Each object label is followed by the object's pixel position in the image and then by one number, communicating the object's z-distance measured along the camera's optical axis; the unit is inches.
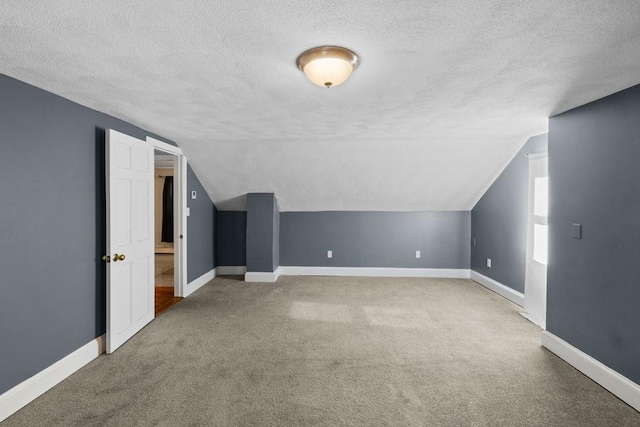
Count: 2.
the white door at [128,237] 111.7
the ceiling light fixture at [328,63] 67.1
